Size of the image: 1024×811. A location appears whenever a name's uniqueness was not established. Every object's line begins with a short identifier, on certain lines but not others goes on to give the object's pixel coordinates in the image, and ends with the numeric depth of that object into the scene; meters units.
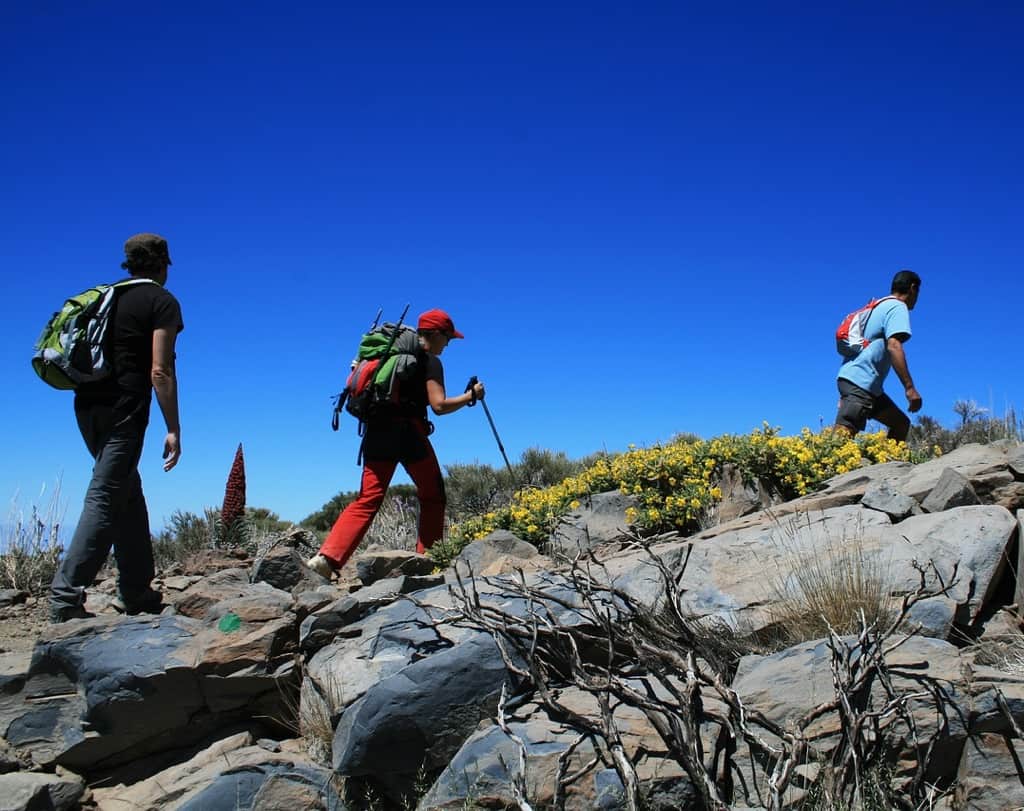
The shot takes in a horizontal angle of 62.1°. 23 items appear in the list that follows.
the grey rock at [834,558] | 4.35
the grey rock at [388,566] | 6.59
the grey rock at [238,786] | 3.95
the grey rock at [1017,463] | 5.61
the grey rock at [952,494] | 5.25
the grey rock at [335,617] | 4.96
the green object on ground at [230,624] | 4.89
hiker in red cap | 6.08
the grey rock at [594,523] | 7.17
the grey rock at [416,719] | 3.95
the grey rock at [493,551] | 6.45
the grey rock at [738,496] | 7.04
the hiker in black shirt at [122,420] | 4.90
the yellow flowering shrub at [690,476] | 7.09
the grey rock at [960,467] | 5.69
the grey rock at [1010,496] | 5.41
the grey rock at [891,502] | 5.32
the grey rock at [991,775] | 3.11
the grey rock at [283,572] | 6.29
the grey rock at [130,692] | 4.61
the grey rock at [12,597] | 6.97
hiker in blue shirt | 7.89
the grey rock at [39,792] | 4.03
